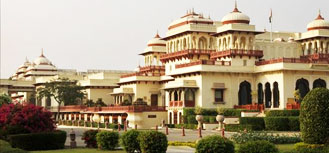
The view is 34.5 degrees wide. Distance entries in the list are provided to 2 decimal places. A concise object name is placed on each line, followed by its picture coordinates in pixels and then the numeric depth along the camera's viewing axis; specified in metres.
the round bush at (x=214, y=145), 19.23
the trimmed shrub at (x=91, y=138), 28.85
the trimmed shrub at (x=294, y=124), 41.84
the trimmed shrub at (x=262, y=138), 28.56
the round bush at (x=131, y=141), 24.03
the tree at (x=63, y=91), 76.50
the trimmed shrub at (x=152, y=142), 22.80
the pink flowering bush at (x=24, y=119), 29.41
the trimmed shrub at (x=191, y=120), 51.03
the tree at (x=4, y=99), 44.07
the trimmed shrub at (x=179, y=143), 29.33
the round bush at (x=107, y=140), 26.66
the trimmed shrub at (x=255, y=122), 43.69
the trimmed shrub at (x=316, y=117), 20.70
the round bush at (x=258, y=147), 18.17
